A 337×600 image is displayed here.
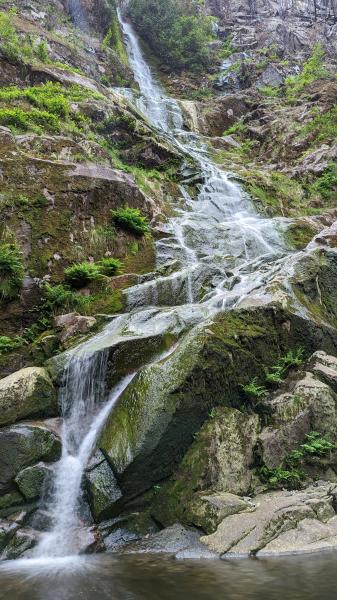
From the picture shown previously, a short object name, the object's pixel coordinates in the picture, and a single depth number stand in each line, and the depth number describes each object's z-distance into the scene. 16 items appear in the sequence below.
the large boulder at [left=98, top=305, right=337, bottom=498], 7.73
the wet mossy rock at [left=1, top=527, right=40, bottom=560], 6.95
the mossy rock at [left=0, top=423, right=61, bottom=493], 7.75
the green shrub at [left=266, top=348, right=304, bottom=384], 9.18
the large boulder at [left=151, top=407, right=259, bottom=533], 7.36
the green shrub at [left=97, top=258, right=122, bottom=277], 13.37
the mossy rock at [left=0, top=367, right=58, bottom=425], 8.47
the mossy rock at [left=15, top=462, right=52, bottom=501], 7.68
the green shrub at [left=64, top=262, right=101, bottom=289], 12.55
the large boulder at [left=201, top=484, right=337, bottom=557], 6.52
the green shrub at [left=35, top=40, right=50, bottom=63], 23.66
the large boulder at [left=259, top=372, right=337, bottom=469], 8.42
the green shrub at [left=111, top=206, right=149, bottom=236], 14.59
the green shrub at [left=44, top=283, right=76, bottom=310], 12.11
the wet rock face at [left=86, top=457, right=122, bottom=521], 7.55
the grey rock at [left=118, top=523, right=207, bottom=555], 6.99
